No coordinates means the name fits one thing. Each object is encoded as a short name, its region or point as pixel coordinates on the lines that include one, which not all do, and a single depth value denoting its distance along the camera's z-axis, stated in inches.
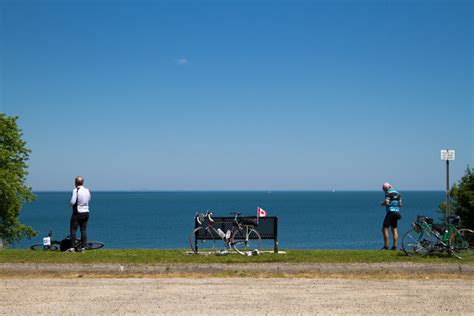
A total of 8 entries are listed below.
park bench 562.3
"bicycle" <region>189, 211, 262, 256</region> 556.7
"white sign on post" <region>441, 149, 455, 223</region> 601.6
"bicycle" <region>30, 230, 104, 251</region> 570.3
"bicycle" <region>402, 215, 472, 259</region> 511.5
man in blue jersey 597.0
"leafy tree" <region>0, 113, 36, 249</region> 1117.1
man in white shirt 560.7
